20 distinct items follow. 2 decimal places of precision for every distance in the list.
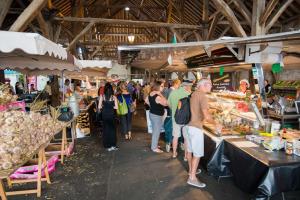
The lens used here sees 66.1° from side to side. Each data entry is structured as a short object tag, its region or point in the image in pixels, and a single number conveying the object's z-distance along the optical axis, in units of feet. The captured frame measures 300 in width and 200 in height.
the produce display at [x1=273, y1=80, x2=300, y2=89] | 29.90
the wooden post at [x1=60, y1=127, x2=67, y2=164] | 16.20
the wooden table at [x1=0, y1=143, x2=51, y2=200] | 9.73
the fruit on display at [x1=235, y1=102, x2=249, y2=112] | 16.25
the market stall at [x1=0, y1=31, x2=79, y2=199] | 8.53
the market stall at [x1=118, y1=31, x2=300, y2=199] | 9.64
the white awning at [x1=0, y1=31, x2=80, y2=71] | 9.76
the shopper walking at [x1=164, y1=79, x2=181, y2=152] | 18.33
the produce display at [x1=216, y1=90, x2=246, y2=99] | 18.03
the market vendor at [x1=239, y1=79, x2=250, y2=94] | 20.56
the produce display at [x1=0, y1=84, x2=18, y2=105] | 12.44
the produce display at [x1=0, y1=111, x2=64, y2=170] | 8.38
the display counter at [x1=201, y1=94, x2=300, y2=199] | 9.43
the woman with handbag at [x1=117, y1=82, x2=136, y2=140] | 21.78
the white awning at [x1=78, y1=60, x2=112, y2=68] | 24.73
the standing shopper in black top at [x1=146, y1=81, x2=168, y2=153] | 17.48
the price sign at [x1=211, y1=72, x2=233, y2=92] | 29.16
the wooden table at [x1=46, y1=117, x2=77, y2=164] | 16.25
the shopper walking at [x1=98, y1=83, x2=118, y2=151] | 19.15
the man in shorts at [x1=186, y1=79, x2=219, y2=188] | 11.82
